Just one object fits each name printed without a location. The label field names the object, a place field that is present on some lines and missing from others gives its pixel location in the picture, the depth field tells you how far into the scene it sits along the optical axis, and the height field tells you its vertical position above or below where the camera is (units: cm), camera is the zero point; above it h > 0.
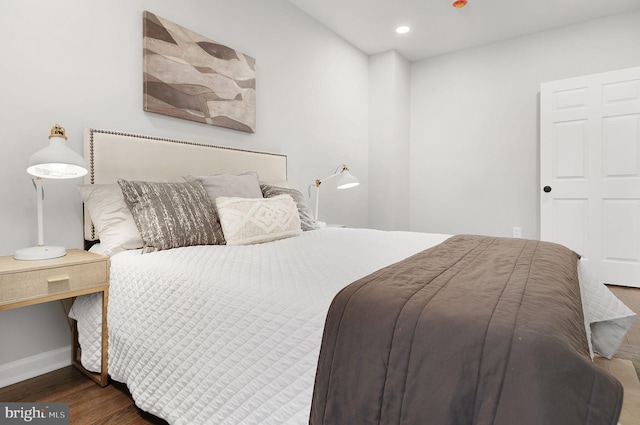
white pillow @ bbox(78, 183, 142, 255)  167 -3
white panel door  323 +42
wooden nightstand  133 -28
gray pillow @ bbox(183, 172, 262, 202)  208 +16
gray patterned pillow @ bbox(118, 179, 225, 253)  165 -2
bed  65 -28
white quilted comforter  91 -36
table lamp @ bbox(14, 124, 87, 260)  141 +18
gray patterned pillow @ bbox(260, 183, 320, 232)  241 +8
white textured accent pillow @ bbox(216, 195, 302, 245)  183 -4
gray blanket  60 -28
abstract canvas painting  213 +89
